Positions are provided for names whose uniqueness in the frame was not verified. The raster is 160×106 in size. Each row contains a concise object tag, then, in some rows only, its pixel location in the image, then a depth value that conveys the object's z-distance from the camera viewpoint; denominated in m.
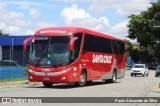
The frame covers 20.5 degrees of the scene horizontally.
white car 55.12
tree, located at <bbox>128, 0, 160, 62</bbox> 88.69
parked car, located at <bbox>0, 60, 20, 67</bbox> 48.22
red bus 25.14
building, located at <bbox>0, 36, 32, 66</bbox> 62.82
